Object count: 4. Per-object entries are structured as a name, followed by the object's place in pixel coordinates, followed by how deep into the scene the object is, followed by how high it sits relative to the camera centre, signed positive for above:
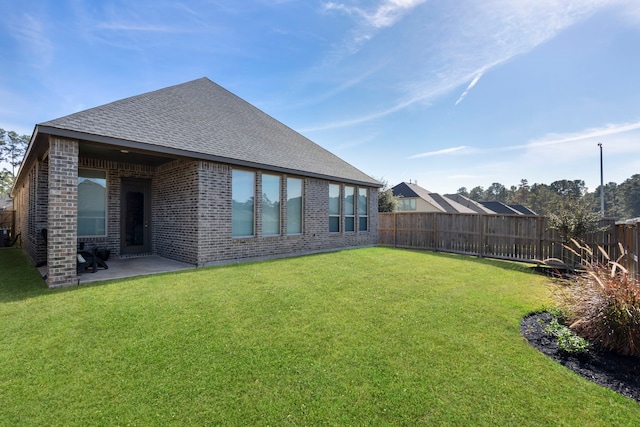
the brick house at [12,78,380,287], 5.75 +0.95
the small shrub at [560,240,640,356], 3.33 -1.29
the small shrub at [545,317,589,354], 3.36 -1.63
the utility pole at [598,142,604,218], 21.48 +2.86
